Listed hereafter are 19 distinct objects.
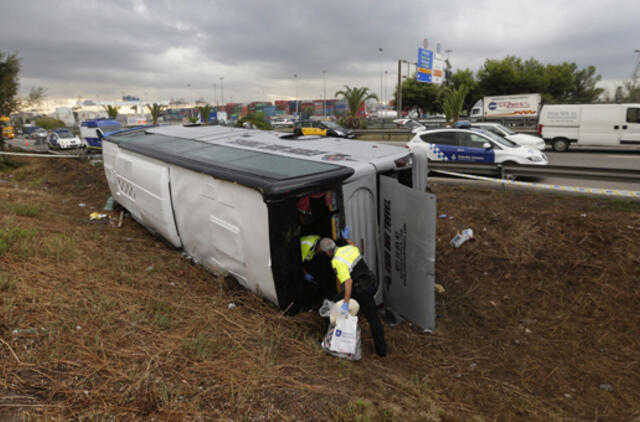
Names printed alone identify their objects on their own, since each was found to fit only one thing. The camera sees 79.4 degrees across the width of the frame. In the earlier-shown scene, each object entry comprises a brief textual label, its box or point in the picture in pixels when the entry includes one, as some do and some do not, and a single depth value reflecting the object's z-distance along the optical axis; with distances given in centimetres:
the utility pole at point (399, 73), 3384
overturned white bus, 415
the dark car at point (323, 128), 2461
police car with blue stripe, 1127
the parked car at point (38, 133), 4159
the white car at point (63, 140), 2589
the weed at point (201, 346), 346
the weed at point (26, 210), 746
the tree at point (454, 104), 2705
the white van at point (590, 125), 1703
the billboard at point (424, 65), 3588
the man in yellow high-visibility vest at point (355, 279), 402
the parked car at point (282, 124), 5077
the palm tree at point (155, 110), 4353
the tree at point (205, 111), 4088
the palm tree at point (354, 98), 3325
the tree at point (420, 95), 5231
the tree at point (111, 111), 4775
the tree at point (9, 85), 1647
